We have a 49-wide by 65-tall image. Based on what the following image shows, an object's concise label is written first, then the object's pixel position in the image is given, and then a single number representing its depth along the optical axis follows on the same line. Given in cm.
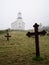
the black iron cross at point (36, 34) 368
